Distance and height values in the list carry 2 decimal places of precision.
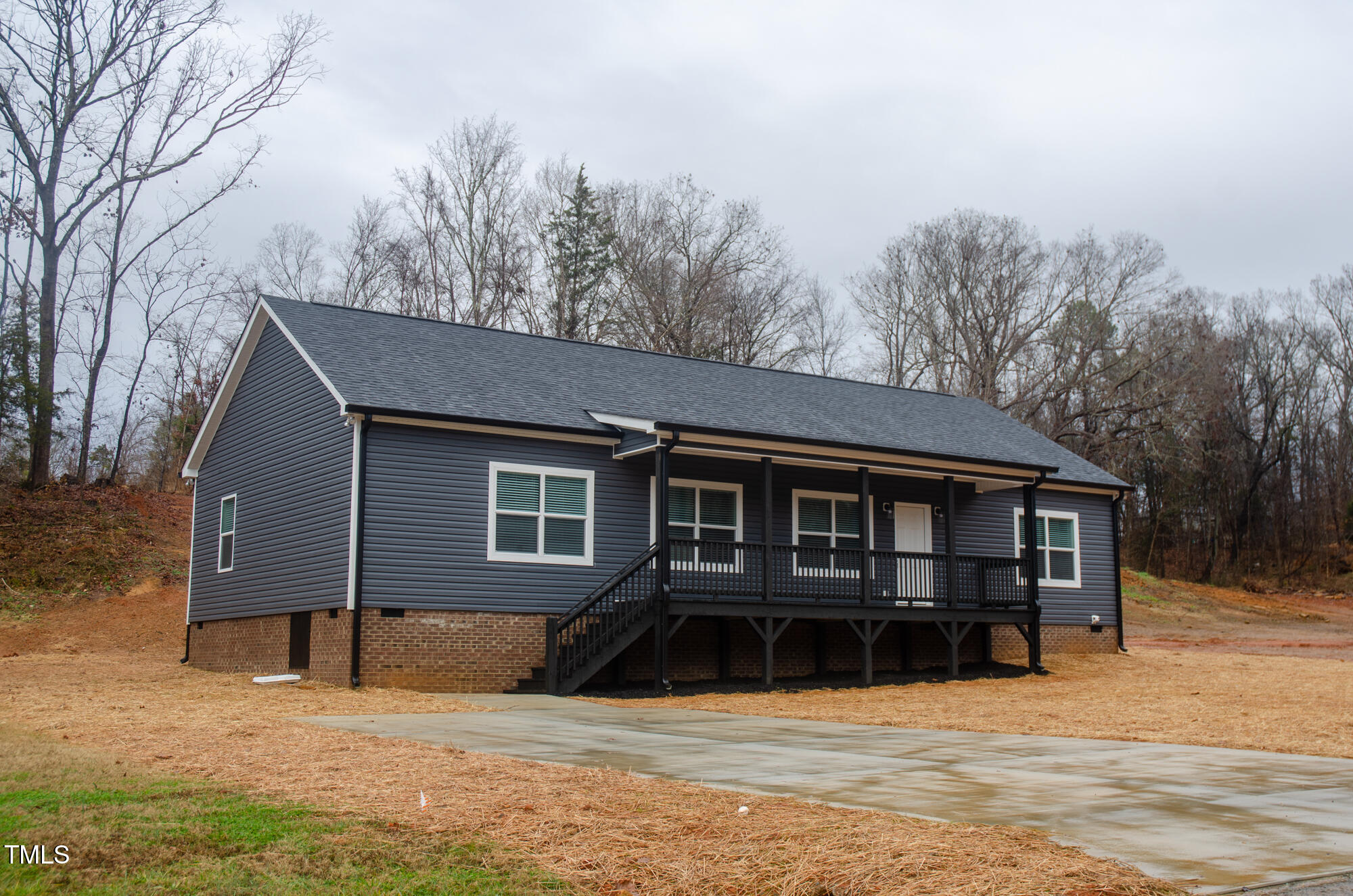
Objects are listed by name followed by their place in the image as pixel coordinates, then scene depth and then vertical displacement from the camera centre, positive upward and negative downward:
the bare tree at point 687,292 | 40.66 +10.70
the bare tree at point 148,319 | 37.38 +8.76
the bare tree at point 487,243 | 41.19 +12.26
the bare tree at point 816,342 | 46.22 +10.05
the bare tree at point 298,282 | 42.66 +11.09
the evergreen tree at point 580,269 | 40.94 +11.36
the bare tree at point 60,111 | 30.69 +12.69
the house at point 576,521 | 16.50 +1.01
